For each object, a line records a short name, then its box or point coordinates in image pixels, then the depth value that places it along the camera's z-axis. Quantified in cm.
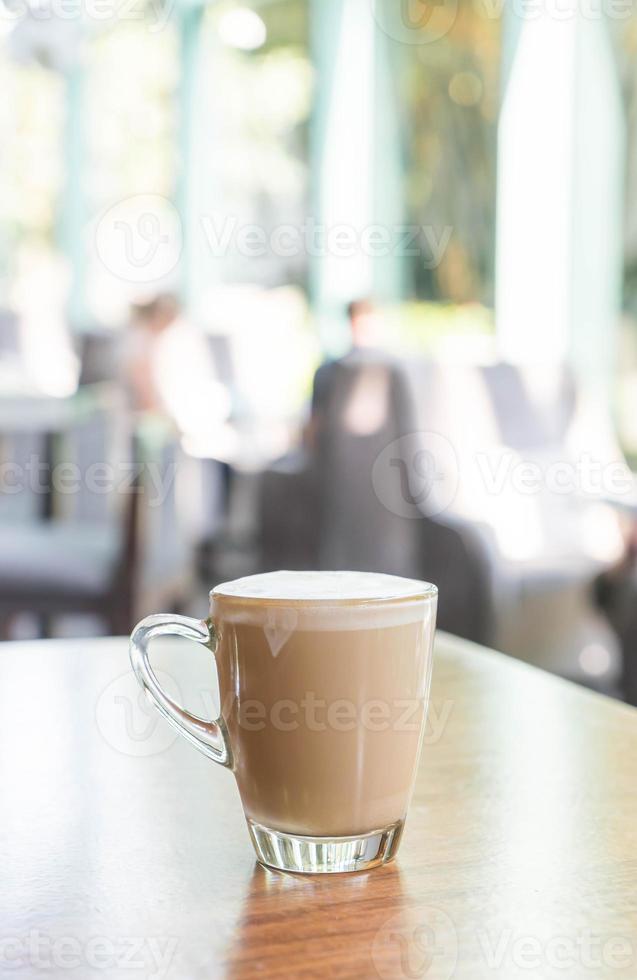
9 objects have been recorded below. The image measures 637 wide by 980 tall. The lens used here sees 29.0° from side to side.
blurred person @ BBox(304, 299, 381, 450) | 337
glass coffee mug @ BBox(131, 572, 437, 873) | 44
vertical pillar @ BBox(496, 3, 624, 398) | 452
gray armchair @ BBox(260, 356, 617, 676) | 272
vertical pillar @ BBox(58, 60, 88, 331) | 800
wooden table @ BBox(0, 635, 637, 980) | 38
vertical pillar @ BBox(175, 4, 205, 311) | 753
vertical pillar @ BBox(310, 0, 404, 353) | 626
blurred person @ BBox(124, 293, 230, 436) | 482
